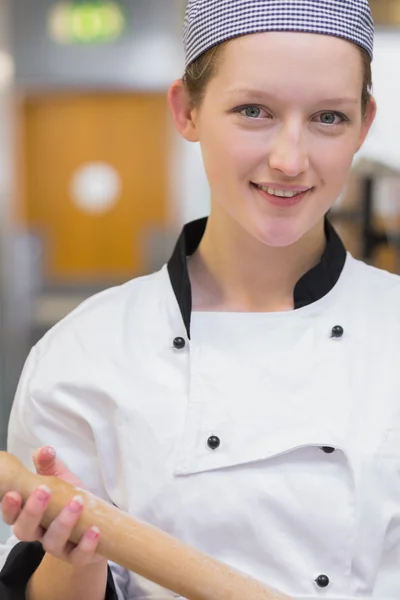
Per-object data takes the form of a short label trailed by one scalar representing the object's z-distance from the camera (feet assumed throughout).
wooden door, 25.49
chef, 3.11
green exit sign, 16.30
